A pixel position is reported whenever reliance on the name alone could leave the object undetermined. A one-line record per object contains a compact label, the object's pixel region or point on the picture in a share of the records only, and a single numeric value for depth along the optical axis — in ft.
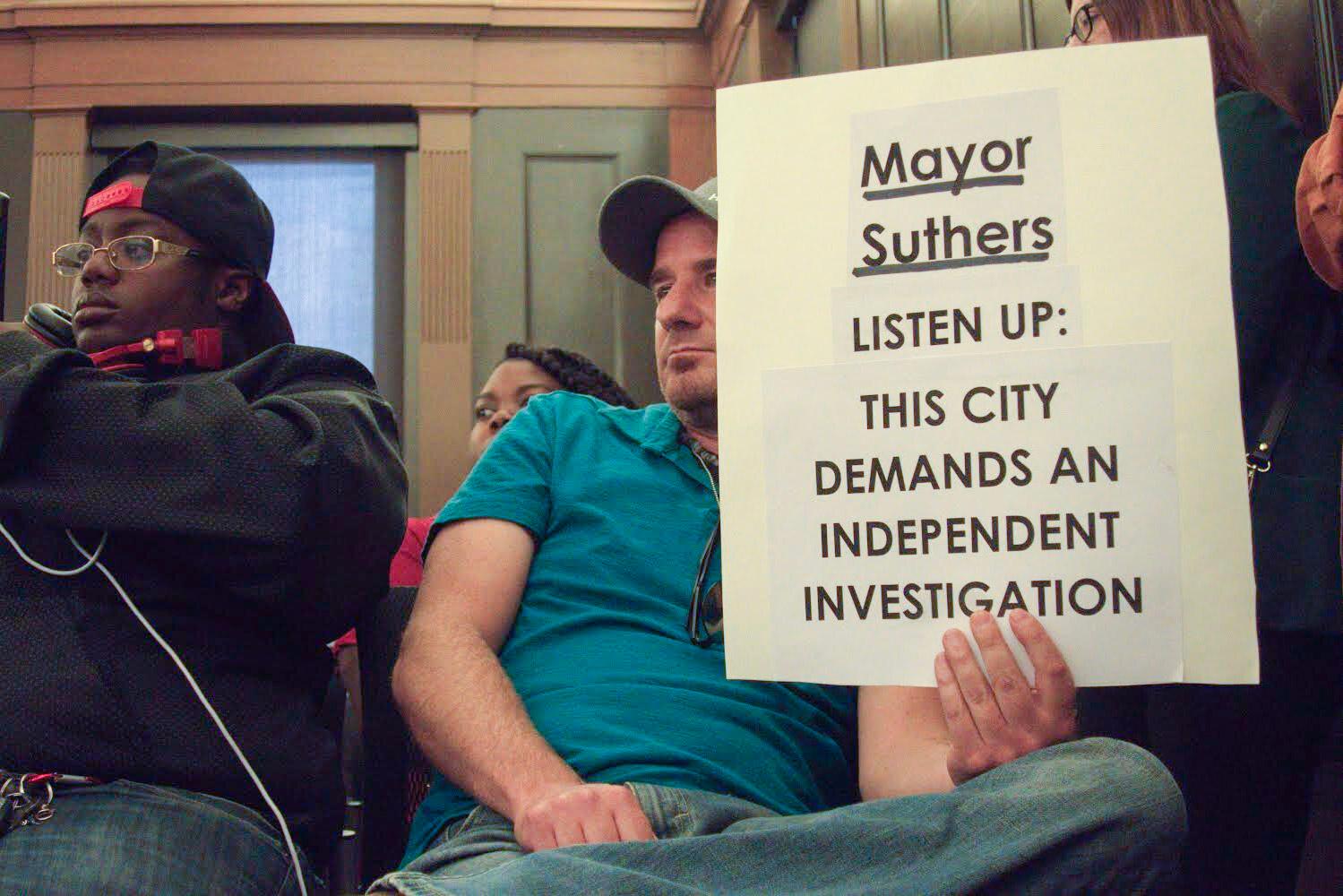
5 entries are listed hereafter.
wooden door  15.92
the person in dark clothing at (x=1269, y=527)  4.11
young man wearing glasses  3.91
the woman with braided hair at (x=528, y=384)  10.48
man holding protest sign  3.05
